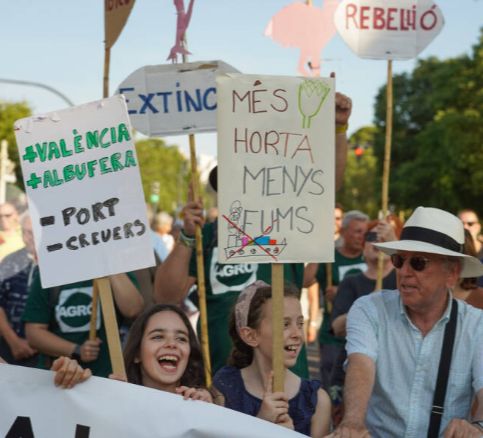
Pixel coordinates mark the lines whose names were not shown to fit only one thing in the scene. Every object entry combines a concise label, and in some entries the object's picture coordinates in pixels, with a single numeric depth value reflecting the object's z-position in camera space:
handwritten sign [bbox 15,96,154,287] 3.47
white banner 3.30
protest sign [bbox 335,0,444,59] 5.64
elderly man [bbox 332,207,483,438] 3.51
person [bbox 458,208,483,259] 9.18
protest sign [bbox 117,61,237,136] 5.25
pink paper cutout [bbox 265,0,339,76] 6.19
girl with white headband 3.79
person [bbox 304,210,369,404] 7.37
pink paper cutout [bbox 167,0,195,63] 5.37
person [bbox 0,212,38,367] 6.27
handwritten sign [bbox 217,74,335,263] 3.40
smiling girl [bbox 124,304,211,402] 3.92
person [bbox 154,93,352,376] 4.94
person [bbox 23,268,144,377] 5.07
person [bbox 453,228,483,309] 5.24
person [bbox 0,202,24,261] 7.16
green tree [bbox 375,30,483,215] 42.28
